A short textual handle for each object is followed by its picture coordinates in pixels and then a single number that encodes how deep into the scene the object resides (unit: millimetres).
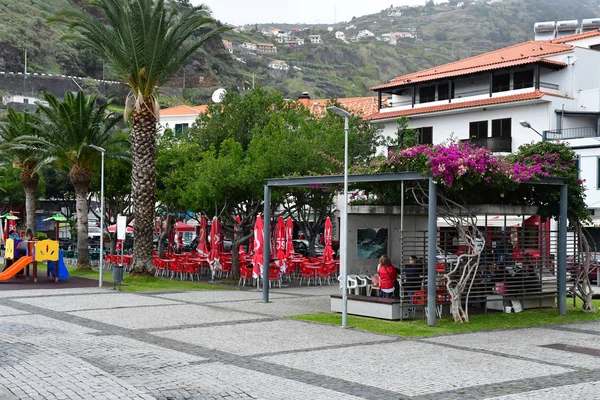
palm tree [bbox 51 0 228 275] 28609
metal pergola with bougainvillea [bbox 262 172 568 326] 18031
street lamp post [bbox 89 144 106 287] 28306
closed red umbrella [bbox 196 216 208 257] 34031
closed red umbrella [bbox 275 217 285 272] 29375
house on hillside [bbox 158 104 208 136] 73875
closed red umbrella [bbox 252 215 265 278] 25594
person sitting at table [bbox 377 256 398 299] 19667
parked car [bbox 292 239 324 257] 44312
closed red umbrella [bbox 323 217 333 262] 32562
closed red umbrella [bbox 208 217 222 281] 31392
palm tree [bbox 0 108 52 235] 39250
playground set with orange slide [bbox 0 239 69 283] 29953
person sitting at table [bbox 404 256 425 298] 18906
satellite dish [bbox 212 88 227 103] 70488
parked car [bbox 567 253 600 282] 21609
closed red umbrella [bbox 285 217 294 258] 32197
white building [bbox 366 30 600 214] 44000
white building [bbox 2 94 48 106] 99000
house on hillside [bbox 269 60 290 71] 179750
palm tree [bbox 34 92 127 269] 33500
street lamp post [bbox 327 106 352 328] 17444
